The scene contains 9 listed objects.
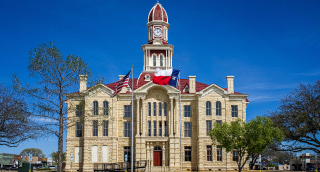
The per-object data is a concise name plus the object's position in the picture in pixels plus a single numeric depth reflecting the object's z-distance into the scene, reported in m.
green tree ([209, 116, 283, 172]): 36.34
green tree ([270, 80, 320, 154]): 41.41
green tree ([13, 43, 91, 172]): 30.00
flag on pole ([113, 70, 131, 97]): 37.56
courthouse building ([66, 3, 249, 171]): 46.75
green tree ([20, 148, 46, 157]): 138.05
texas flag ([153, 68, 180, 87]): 37.38
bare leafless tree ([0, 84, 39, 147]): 38.25
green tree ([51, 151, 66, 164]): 105.24
